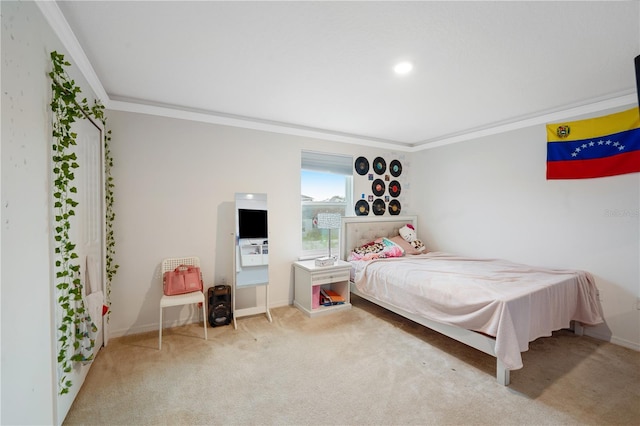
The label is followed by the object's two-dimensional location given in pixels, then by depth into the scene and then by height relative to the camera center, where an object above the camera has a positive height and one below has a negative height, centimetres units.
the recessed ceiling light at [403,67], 230 +117
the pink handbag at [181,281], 296 -74
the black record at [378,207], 477 +6
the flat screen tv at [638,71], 131 +66
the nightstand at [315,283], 361 -94
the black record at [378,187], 476 +40
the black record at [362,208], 459 +5
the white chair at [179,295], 282 -86
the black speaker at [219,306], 325 -107
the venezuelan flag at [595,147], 283 +68
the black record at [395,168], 496 +74
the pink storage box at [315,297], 363 -109
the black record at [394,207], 496 +7
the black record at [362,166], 456 +72
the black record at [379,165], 475 +76
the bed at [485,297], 224 -81
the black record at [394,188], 497 +40
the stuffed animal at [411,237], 457 -42
